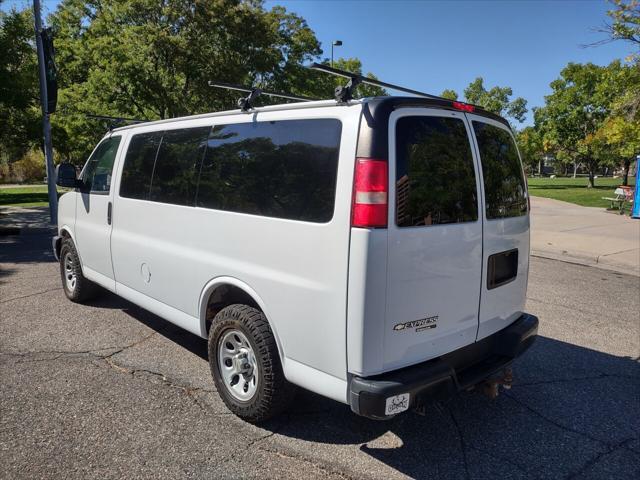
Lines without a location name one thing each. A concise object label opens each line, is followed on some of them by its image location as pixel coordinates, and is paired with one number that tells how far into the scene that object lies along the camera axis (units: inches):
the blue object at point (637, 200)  581.0
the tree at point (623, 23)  474.0
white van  94.7
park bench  674.8
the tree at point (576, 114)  1396.4
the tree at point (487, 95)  1776.8
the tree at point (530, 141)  1597.2
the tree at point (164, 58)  599.8
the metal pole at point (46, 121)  449.4
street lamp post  1046.4
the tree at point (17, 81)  468.8
